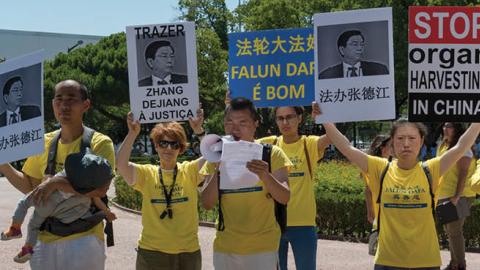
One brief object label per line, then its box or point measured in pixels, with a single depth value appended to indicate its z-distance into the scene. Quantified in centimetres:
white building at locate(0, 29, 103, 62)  6206
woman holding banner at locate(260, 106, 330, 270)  498
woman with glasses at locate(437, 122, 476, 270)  686
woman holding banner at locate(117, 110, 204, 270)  414
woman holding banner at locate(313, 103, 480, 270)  391
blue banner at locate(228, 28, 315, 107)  545
